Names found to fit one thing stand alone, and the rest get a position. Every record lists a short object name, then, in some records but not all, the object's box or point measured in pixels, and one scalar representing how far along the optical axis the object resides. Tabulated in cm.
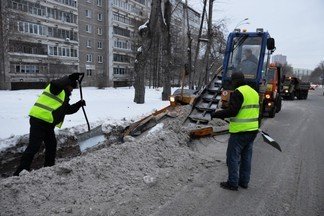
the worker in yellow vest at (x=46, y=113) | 541
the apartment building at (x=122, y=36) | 5025
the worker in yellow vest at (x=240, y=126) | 507
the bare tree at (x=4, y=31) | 2827
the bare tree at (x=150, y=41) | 1420
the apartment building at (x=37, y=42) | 3272
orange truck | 1327
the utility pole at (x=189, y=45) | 2373
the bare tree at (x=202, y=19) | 2256
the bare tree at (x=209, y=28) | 2118
